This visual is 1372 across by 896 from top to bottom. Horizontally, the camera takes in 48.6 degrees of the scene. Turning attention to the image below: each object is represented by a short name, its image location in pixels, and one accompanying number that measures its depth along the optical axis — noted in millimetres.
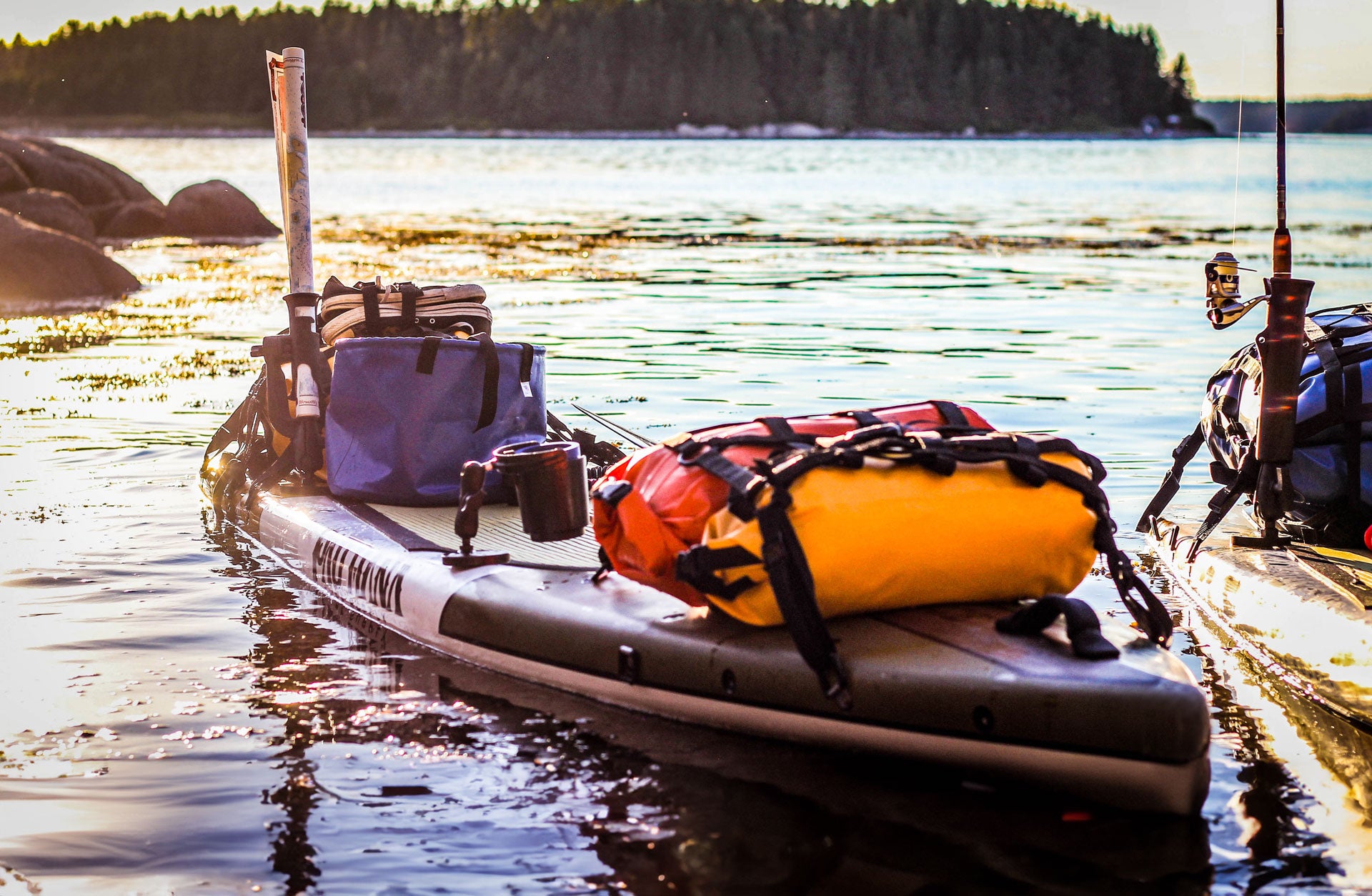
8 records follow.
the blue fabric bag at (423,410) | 6113
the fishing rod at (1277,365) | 5047
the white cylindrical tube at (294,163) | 7004
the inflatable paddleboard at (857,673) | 3801
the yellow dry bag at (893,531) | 3969
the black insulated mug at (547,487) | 5078
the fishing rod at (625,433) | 6306
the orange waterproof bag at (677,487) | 4207
